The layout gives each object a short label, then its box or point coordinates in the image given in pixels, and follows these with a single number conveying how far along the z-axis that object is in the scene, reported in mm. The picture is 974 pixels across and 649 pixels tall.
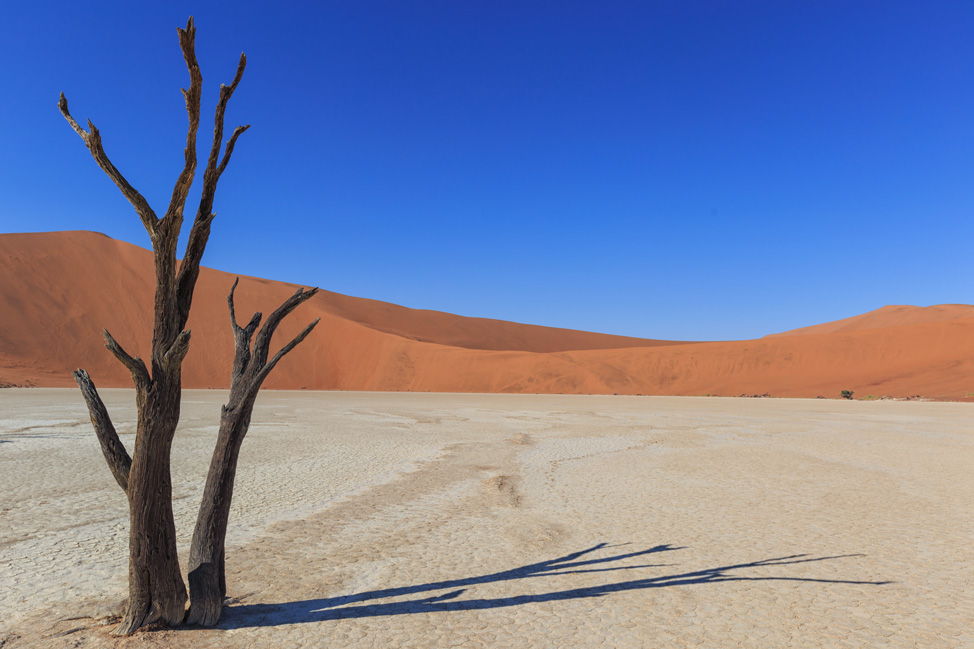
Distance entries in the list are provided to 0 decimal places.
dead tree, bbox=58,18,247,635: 3496
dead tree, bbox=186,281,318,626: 3986
